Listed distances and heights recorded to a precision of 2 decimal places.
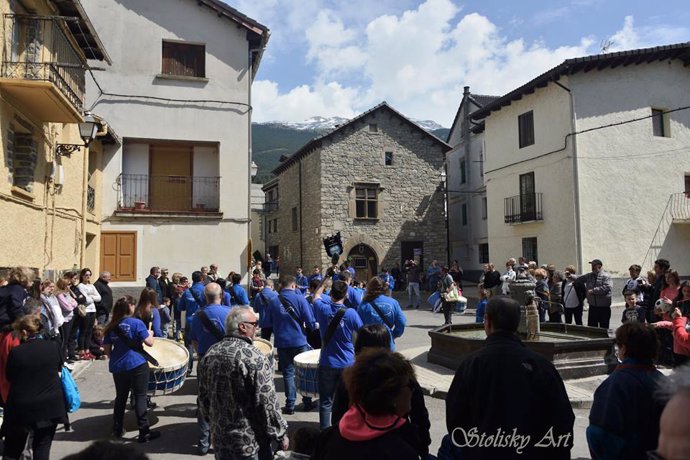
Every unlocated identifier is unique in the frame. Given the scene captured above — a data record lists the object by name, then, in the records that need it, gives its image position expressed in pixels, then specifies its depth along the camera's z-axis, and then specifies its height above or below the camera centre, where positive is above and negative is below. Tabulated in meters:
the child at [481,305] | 10.04 -0.99
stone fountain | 7.75 -1.49
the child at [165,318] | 10.92 -1.27
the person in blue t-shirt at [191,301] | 9.05 -0.75
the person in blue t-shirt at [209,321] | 5.79 -0.72
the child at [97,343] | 10.41 -1.74
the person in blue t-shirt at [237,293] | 10.32 -0.70
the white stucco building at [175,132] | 15.36 +3.92
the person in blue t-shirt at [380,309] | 5.98 -0.62
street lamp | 11.34 +2.81
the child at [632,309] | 8.47 -0.93
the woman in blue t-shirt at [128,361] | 5.52 -1.10
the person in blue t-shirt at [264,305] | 8.41 -0.83
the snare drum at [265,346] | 6.40 -1.14
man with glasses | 3.51 -1.02
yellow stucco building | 8.91 +2.59
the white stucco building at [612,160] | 19.50 +3.77
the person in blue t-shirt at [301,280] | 18.33 -0.82
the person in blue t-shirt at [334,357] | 5.16 -1.01
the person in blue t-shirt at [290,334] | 6.61 -0.99
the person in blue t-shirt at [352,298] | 7.34 -0.59
